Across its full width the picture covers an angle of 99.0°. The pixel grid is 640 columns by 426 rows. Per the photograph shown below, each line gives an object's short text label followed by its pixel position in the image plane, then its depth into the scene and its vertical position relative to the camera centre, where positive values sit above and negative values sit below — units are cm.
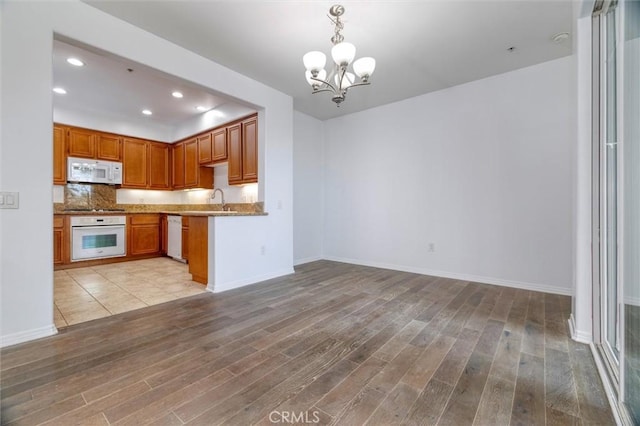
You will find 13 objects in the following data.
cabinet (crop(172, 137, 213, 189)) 539 +90
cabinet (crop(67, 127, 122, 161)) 489 +127
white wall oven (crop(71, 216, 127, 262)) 464 -43
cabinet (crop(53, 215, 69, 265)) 447 -45
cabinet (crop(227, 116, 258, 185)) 417 +97
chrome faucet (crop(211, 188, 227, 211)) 524 +34
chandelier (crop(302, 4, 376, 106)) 214 +123
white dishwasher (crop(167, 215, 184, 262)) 512 -47
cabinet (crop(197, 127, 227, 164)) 475 +120
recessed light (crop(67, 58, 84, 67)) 323 +182
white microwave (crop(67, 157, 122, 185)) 488 +78
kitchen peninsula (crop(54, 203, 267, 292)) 340 -37
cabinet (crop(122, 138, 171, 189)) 553 +102
